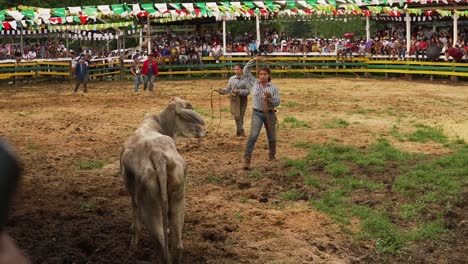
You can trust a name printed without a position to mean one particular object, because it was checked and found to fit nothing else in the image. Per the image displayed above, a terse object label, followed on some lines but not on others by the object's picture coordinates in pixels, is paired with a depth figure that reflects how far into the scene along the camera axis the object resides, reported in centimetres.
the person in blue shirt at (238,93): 1480
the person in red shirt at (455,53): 3059
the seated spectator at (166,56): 3559
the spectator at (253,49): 3683
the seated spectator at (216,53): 3616
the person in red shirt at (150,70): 2634
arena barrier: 3309
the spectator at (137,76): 2652
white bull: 612
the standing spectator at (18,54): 3378
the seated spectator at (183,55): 3569
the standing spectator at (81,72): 2612
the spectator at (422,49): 3306
